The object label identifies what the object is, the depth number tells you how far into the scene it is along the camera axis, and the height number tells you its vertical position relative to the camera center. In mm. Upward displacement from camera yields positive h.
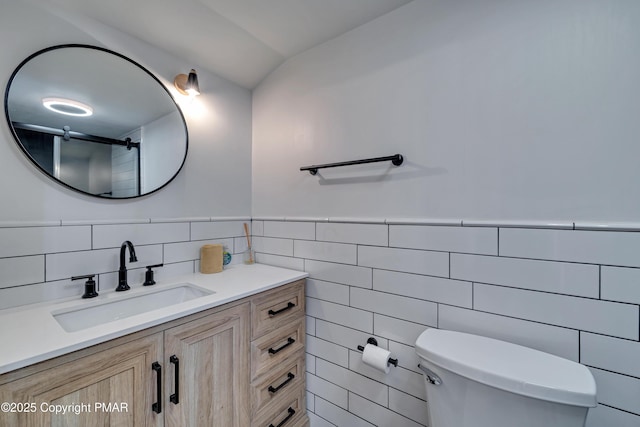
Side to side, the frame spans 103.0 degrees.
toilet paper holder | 1117 -648
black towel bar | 1132 +243
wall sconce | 1286 +664
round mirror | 963 +395
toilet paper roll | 1084 -627
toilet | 651 -469
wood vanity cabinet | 649 -534
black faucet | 1101 -260
